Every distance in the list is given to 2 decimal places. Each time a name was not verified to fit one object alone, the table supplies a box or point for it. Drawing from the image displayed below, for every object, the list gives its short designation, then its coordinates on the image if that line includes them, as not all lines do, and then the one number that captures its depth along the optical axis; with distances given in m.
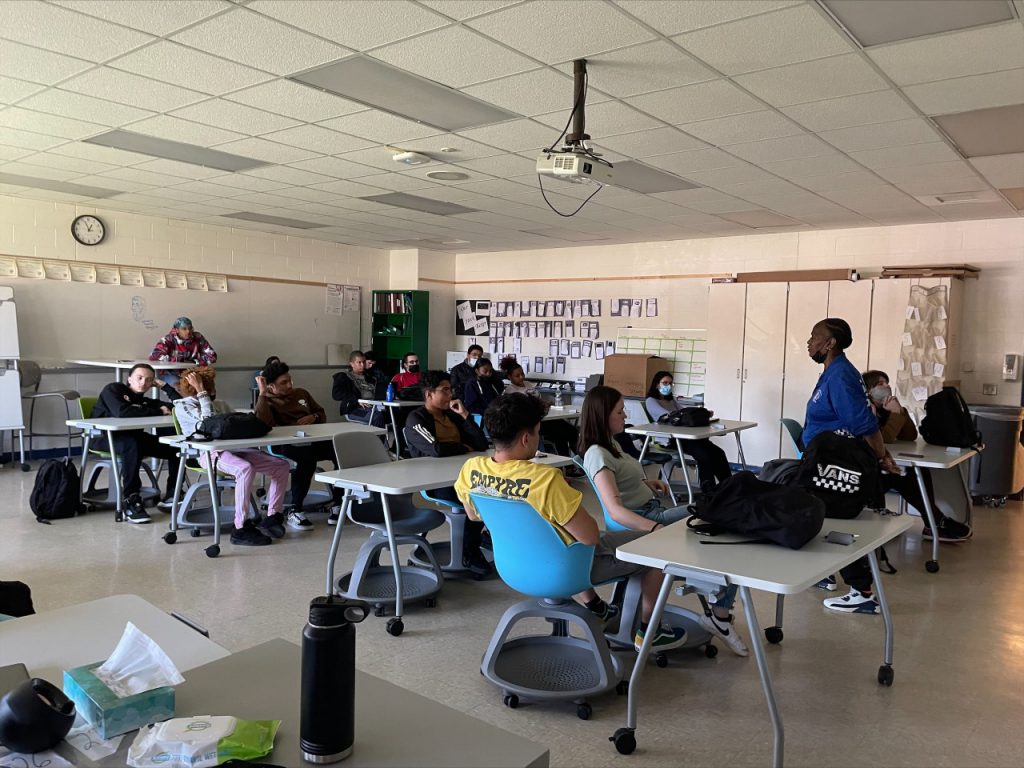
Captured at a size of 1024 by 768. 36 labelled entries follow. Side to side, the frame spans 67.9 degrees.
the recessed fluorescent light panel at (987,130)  4.10
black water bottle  1.12
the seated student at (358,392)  8.38
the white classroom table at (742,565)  2.29
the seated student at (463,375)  8.15
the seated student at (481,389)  7.77
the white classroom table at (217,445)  4.77
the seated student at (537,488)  2.67
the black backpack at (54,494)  5.43
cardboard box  8.98
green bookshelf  10.83
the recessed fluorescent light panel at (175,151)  5.19
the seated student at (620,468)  3.27
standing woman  3.97
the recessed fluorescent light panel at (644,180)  5.55
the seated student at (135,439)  5.59
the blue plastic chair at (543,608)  2.72
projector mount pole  3.71
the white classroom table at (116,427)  5.42
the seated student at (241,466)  5.05
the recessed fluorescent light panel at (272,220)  8.34
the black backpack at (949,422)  5.30
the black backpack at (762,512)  2.55
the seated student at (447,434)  4.44
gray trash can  6.67
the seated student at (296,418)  5.70
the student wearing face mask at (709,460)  6.47
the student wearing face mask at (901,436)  5.32
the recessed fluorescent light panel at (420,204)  7.05
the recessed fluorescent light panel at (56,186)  6.73
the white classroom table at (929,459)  4.70
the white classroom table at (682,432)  6.08
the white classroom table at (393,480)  3.64
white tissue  1.24
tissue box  1.17
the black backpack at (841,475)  3.14
